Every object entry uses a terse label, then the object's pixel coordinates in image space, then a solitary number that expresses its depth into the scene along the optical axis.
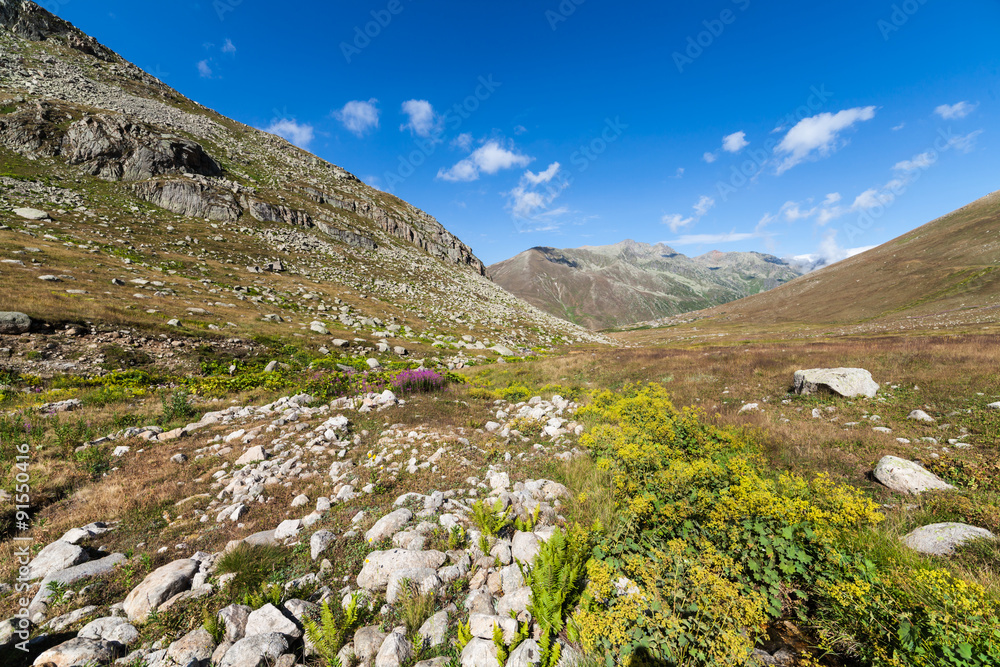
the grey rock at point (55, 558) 4.82
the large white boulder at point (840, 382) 11.10
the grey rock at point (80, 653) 3.44
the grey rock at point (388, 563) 4.75
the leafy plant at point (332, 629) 3.72
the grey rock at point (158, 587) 4.20
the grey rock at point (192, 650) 3.66
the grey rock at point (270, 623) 3.99
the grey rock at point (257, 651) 3.61
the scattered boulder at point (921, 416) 8.96
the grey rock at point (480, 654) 3.60
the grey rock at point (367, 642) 3.75
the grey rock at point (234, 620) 3.99
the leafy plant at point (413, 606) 4.10
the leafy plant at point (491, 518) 5.57
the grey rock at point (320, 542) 5.24
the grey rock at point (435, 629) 3.94
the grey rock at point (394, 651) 3.61
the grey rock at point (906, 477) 6.11
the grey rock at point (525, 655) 3.49
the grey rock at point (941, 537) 4.55
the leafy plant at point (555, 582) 3.75
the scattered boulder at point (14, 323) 13.16
